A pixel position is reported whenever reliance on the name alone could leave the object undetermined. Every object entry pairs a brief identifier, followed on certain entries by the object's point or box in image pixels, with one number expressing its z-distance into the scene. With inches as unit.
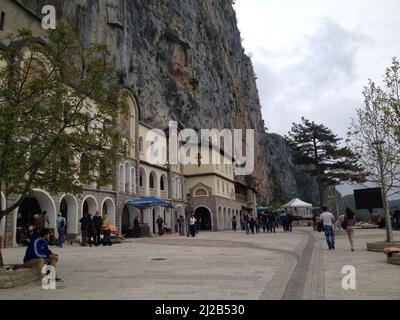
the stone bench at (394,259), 401.1
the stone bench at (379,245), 530.5
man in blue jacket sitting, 339.3
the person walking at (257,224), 1364.4
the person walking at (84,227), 781.3
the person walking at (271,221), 1349.7
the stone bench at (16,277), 300.2
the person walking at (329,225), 609.9
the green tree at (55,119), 333.4
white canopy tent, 1706.4
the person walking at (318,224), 1193.8
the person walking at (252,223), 1293.8
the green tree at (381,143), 543.2
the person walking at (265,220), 1381.6
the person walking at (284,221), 1364.1
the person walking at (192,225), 1106.7
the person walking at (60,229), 754.2
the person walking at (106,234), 808.9
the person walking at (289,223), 1368.8
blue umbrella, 1172.1
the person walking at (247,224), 1239.5
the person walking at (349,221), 580.4
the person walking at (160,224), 1250.0
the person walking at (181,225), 1237.1
